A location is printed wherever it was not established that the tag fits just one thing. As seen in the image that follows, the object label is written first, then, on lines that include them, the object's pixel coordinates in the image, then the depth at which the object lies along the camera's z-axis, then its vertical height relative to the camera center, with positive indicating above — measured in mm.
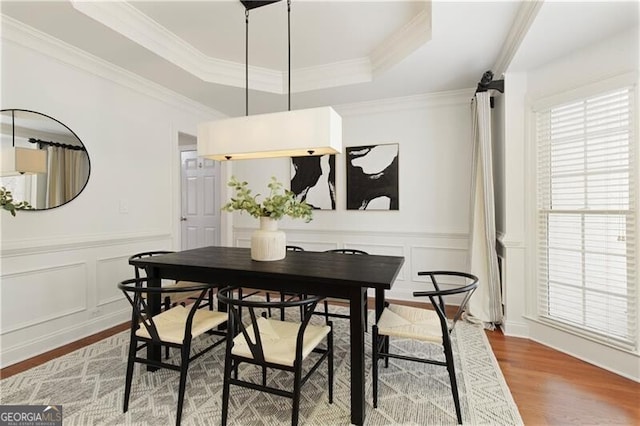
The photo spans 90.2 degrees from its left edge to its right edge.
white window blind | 2232 -29
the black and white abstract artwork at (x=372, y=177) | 4113 +469
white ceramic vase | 2420 -224
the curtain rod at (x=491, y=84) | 2992 +1229
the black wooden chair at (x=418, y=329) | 1809 -709
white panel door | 5355 +169
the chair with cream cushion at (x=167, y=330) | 1777 -711
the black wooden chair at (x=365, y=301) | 1886 -534
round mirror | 2408 +440
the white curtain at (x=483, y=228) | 3090 -157
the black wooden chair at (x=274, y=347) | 1582 -728
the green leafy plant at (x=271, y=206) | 2334 +48
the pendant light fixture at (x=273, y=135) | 2230 +575
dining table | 1778 -390
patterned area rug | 1799 -1149
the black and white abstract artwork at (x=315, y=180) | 4418 +459
